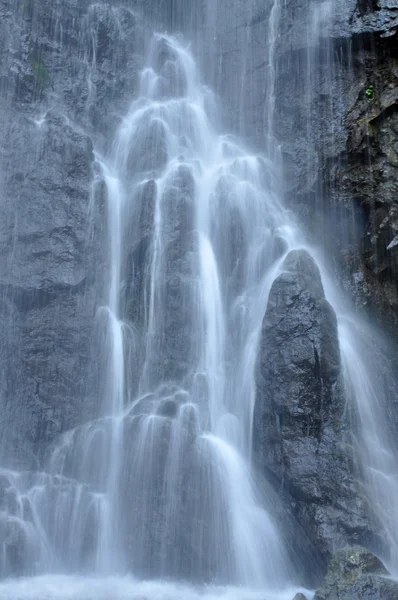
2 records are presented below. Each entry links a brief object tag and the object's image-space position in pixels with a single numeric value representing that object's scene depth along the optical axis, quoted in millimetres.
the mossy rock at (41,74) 21016
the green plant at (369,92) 18406
